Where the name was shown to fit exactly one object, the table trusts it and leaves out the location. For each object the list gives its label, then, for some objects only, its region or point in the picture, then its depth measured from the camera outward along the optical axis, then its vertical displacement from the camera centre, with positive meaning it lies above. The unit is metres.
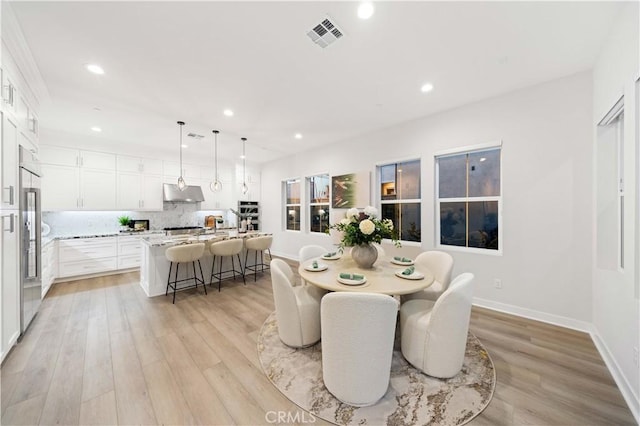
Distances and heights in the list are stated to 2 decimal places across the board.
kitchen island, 3.72 -0.77
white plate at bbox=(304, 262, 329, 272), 2.36 -0.56
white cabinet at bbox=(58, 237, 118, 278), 4.42 -0.83
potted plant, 5.44 -0.20
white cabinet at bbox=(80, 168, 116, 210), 4.81 +0.51
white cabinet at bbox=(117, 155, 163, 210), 5.26 +0.69
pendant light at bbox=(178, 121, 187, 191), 4.26 +0.54
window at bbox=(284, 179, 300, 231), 6.42 +0.24
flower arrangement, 2.44 -0.18
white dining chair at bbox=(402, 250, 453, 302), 2.44 -0.66
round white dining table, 1.89 -0.60
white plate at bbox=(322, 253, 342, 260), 2.91 -0.56
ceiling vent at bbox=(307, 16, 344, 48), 1.97 +1.57
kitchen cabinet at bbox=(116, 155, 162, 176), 5.26 +1.12
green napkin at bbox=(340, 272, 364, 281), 2.04 -0.56
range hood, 5.80 +0.48
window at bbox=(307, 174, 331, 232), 5.66 +0.26
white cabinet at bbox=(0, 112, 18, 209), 2.04 +0.48
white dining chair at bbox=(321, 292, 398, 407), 1.50 -0.86
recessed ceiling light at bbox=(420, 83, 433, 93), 2.90 +1.56
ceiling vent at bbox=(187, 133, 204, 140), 4.70 +1.57
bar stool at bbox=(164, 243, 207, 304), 3.43 -0.60
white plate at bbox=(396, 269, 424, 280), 2.11 -0.58
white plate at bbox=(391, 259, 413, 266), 2.66 -0.57
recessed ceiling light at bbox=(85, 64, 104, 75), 2.50 +1.56
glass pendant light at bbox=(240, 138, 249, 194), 6.25 +1.42
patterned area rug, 1.56 -1.34
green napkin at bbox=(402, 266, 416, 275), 2.22 -0.56
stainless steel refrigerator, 2.42 -0.28
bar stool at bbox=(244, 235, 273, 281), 4.43 -0.64
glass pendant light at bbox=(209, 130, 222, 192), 4.60 +0.55
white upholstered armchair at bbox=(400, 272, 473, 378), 1.75 -0.94
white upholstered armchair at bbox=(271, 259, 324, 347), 2.12 -0.94
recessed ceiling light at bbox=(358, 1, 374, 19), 1.76 +1.55
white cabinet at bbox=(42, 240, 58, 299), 3.74 -0.86
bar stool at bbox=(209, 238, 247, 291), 3.88 -0.61
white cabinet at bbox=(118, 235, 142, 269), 5.00 -0.82
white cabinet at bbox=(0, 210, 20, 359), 2.03 -0.63
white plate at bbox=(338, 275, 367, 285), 1.96 -0.58
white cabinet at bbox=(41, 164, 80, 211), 4.46 +0.51
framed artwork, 4.61 +0.45
